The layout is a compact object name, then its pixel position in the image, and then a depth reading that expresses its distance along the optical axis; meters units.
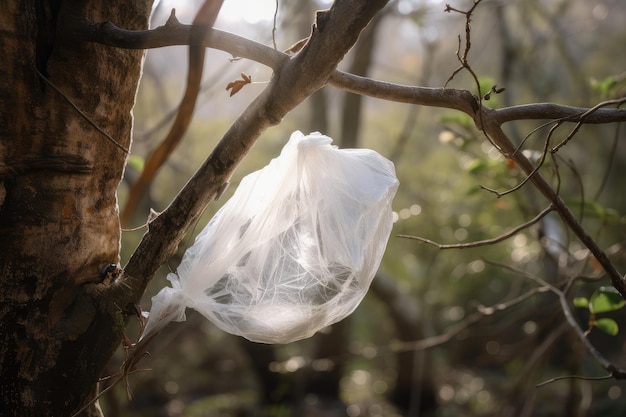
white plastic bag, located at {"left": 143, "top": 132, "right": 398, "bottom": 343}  0.97
